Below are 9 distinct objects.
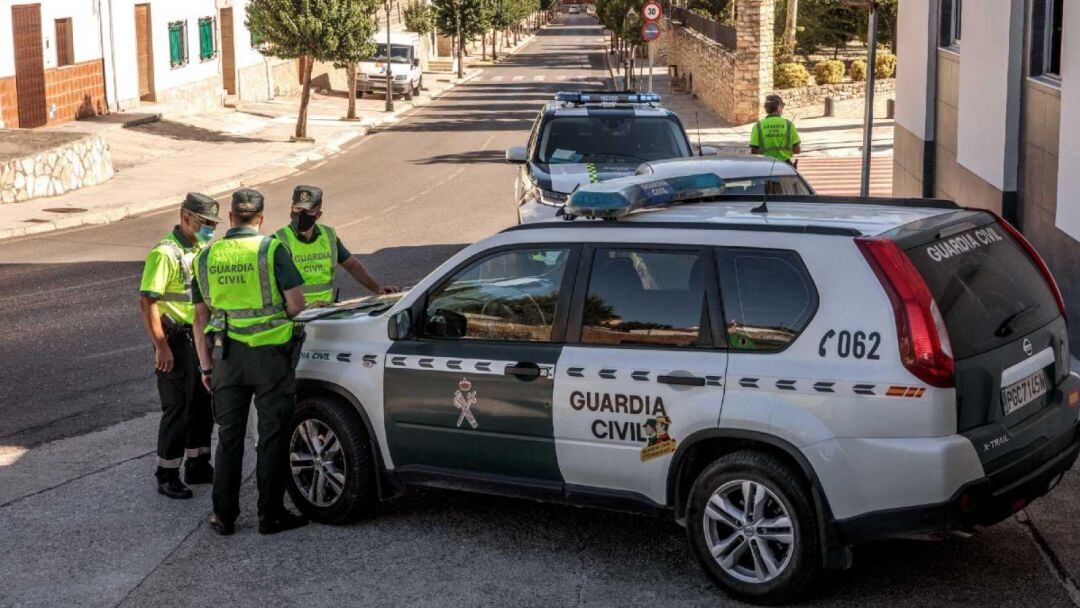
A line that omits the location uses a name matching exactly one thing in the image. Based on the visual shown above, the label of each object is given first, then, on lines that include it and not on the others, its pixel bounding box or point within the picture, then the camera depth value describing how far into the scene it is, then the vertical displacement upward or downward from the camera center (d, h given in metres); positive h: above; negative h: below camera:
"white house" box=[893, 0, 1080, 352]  12.23 -0.82
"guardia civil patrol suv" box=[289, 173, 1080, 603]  6.23 -1.56
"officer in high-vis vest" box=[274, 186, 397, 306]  9.33 -1.37
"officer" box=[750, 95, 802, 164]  15.45 -1.06
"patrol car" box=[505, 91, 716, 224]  16.30 -1.14
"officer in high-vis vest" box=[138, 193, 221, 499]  8.63 -1.71
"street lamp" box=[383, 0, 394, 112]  49.47 -1.84
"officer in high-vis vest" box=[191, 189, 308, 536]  7.75 -1.61
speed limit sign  38.74 +0.66
